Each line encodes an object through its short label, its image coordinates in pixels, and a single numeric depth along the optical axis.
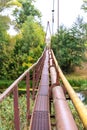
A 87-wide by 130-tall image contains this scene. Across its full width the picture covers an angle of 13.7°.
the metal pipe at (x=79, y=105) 1.26
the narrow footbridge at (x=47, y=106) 1.58
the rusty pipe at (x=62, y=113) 1.61
